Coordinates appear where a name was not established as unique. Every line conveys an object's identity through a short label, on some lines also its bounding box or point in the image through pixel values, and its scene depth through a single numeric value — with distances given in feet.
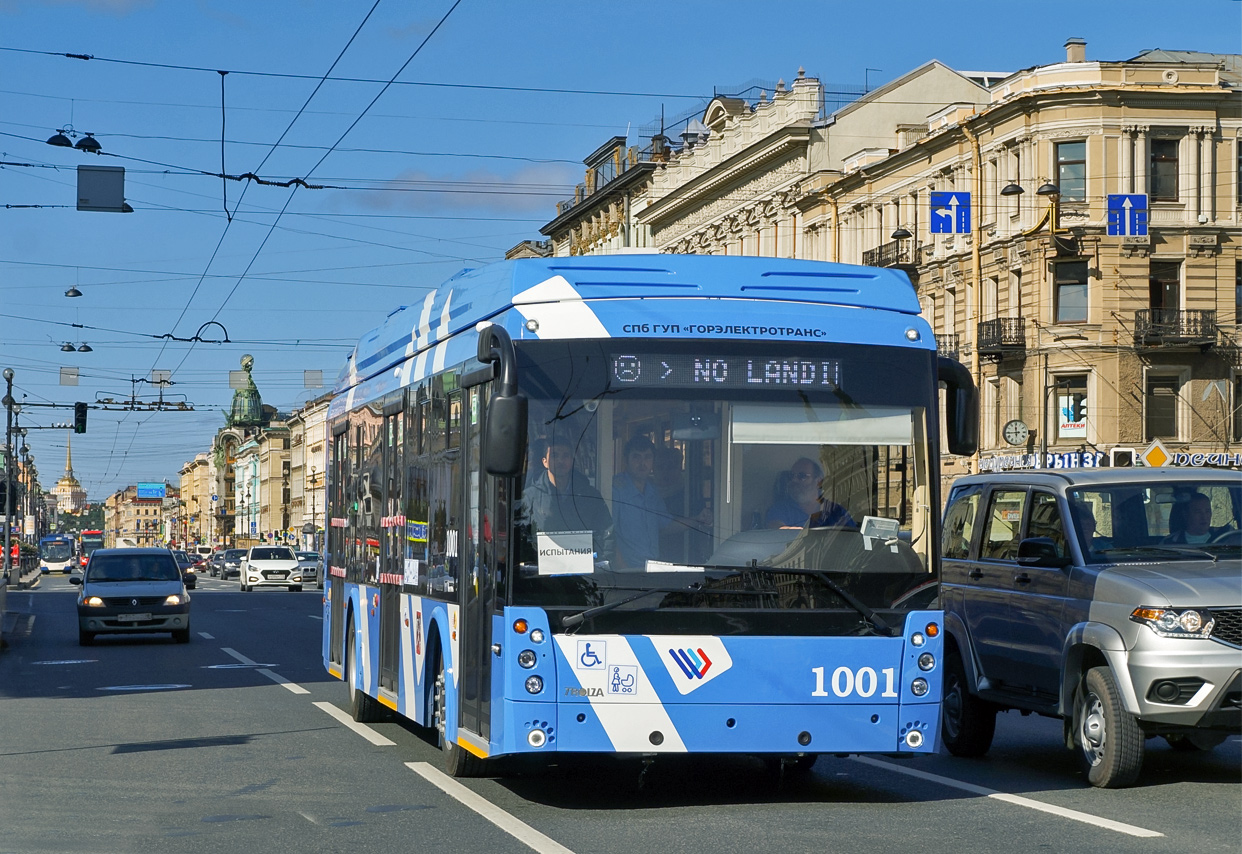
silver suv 34.12
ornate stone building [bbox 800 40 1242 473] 166.61
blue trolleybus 31.27
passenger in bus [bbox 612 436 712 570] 31.35
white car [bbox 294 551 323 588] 220.43
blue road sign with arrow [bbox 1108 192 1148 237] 159.74
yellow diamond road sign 100.32
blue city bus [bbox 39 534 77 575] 386.05
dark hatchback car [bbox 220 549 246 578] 304.91
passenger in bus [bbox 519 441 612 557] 31.37
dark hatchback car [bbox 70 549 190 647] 92.07
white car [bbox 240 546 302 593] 213.87
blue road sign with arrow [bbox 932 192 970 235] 159.33
